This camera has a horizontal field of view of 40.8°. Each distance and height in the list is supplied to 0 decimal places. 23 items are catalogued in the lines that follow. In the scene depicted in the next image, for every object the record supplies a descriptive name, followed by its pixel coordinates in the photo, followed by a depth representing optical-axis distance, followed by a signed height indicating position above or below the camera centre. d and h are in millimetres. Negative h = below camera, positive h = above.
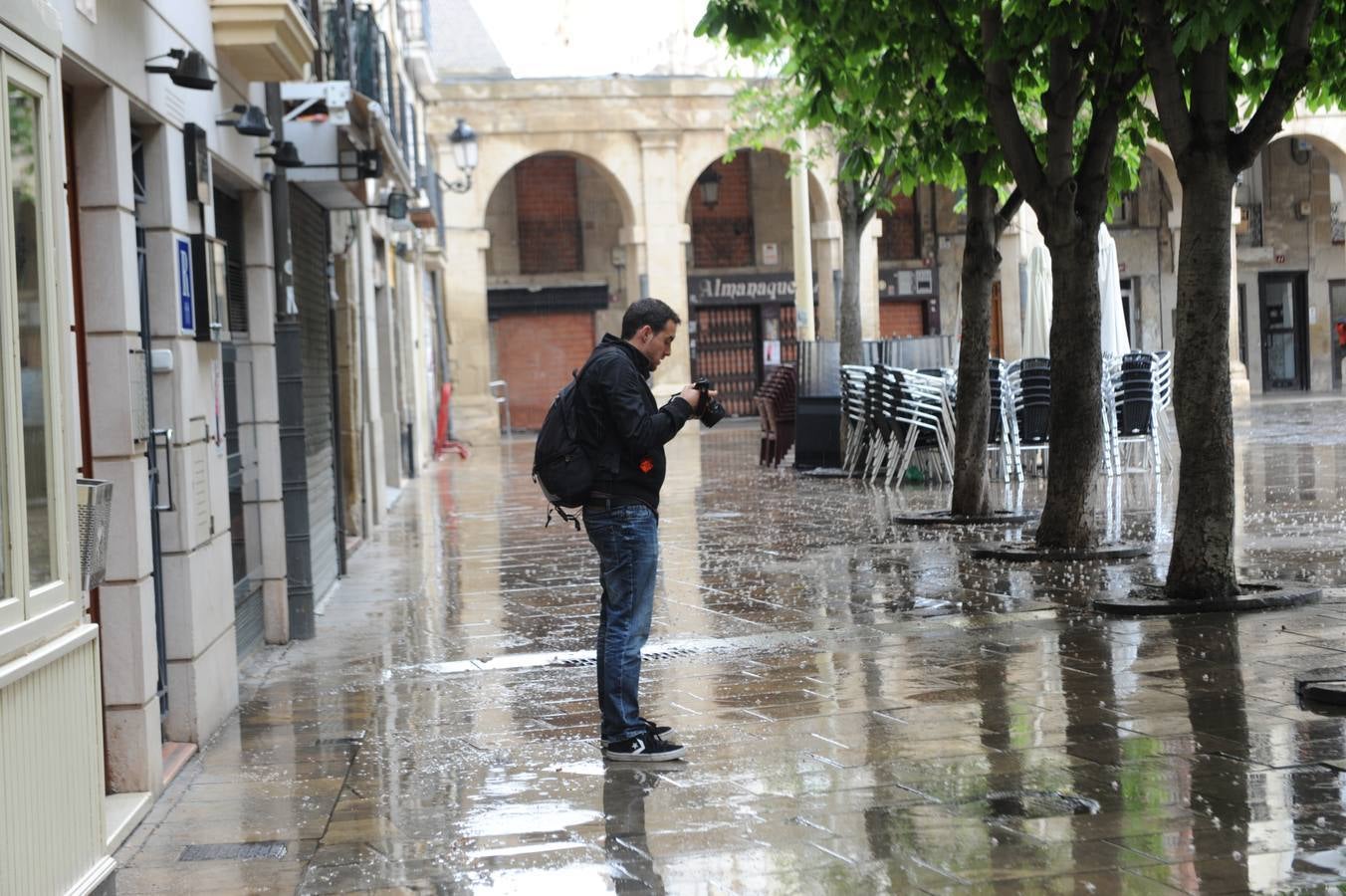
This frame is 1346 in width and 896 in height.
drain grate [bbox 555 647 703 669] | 8562 -1175
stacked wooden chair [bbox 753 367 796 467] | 22891 -109
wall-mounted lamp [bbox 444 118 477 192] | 26547 +4019
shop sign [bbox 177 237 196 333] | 7336 +566
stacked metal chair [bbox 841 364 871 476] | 19516 -100
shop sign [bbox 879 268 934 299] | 40719 +2673
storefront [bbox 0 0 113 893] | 4266 -229
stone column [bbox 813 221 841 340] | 34031 +2791
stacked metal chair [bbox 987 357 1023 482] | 17797 -317
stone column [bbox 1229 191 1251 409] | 34500 +129
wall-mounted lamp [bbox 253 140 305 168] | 9695 +1460
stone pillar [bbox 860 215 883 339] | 33938 +2381
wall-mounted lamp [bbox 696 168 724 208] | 39625 +4899
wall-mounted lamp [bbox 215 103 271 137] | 8172 +1381
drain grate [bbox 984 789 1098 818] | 5309 -1218
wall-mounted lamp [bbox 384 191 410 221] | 16241 +1940
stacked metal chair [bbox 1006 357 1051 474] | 18234 -39
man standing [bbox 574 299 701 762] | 6391 -310
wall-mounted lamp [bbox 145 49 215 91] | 6746 +1340
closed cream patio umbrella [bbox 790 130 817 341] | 25234 +2176
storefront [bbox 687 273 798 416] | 39688 +1738
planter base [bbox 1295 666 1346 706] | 6668 -1138
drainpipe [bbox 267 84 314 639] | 9922 +38
